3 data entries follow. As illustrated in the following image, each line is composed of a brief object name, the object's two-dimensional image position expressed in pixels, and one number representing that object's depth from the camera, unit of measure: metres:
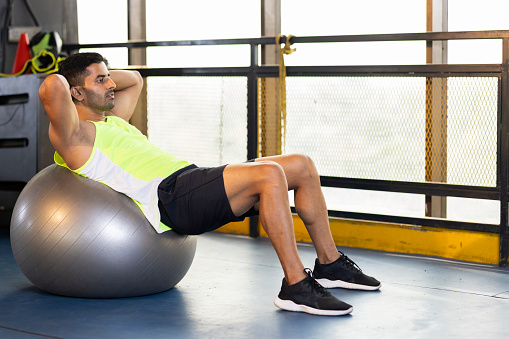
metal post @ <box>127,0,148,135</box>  5.54
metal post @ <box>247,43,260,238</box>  4.43
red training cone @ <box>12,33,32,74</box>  4.93
